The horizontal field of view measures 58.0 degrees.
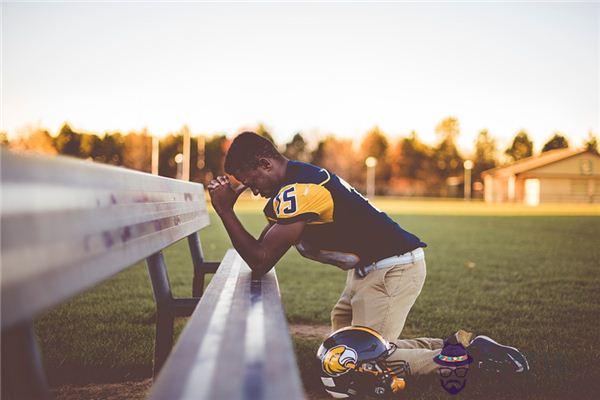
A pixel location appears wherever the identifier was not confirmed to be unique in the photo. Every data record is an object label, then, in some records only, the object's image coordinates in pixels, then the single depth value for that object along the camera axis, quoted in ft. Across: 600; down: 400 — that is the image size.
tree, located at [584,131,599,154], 301.06
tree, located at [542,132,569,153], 331.36
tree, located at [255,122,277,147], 271.69
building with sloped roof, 188.24
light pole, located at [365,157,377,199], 269.13
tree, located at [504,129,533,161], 335.26
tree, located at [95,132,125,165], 195.72
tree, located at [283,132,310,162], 299.79
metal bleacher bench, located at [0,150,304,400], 3.51
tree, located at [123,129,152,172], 204.54
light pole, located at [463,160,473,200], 241.35
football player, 8.66
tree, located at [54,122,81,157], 165.37
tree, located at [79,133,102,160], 176.86
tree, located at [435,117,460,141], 303.07
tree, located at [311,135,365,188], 280.92
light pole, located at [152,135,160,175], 172.83
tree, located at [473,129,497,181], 315.06
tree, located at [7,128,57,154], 147.11
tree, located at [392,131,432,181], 289.12
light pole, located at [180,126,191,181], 165.48
